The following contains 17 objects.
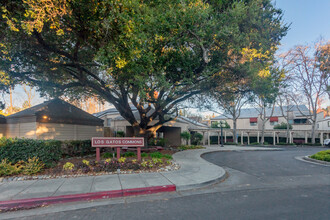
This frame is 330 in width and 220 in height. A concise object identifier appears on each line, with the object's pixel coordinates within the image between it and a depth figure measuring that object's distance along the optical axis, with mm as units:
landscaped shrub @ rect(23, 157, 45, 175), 7461
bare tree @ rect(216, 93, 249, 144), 15145
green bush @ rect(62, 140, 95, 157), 11320
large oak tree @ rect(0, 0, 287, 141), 7273
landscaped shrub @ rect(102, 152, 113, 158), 11500
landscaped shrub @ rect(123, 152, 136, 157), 12000
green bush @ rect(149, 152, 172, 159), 11633
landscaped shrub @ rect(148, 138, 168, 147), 19630
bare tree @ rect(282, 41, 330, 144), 25656
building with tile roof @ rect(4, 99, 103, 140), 12719
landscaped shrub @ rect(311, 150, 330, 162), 12164
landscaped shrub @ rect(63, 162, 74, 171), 8019
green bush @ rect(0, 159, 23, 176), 7195
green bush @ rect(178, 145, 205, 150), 18922
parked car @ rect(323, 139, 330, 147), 28203
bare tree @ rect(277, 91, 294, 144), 29500
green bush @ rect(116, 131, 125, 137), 20383
